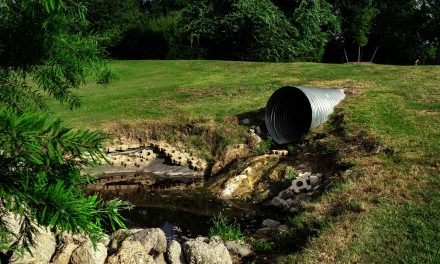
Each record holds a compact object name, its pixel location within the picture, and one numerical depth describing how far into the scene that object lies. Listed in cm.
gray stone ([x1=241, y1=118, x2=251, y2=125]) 1520
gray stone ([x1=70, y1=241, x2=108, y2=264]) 602
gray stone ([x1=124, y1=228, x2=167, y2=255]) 716
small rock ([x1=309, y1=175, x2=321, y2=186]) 1054
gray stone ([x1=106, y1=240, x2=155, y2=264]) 616
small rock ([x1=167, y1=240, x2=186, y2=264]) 681
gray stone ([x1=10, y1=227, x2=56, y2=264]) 579
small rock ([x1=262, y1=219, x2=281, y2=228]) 924
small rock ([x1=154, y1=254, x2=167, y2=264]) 677
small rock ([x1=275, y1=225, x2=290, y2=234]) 819
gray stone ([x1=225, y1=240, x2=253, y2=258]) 769
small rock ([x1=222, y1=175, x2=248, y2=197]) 1174
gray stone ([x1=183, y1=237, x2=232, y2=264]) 671
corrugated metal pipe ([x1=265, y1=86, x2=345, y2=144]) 1321
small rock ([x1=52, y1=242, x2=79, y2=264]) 601
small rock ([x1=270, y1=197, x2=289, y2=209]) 1020
